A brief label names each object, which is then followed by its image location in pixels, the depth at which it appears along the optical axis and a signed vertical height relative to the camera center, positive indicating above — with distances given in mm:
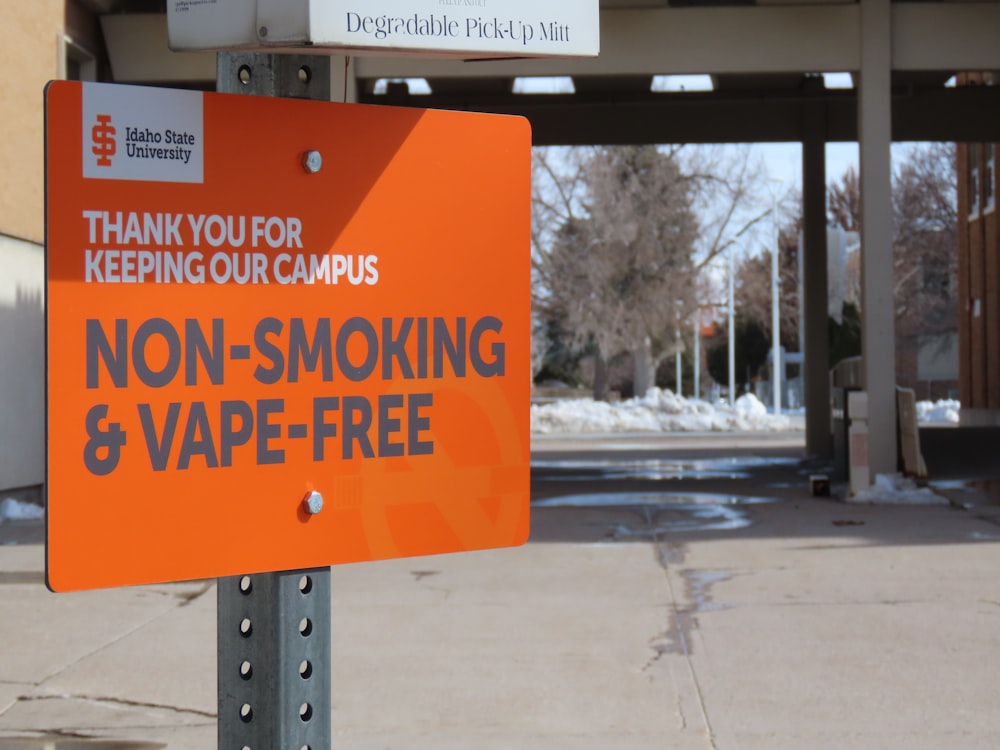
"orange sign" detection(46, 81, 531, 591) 1742 +84
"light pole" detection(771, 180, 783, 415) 43156 +1732
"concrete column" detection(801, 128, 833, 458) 23906 +1837
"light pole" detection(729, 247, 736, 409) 48988 +1752
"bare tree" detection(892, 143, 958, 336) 64250 +7583
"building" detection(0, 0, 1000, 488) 13898 +4014
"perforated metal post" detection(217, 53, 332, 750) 1904 -374
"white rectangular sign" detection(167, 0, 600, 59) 1795 +526
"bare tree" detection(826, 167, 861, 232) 73312 +10676
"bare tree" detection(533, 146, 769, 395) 50000 +6054
